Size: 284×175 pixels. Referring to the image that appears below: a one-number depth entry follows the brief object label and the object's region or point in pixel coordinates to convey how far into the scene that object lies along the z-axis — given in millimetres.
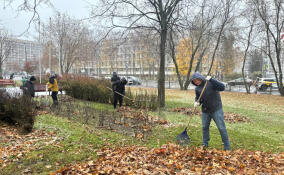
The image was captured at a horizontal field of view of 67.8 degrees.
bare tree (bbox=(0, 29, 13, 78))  29859
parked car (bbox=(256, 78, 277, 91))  26172
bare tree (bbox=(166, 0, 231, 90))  20683
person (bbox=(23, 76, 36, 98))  9869
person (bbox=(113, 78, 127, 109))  9637
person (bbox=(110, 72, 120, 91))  9787
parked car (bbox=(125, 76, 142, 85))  34209
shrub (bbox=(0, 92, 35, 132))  6109
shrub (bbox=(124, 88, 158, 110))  9914
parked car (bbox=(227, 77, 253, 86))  31292
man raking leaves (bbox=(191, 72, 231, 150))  4617
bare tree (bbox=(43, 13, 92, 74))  25688
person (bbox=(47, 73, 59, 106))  9898
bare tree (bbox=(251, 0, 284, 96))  18248
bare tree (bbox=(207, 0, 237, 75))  20422
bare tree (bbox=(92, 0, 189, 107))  10812
